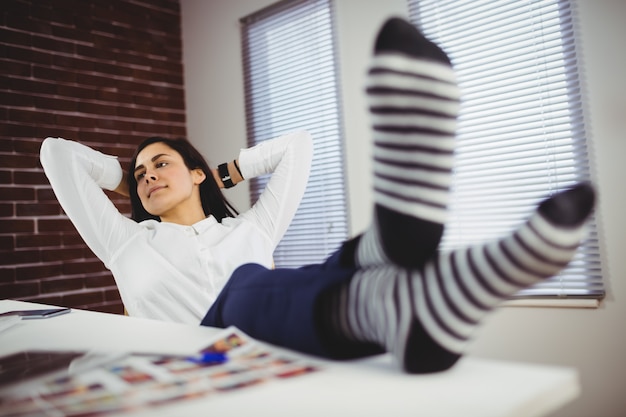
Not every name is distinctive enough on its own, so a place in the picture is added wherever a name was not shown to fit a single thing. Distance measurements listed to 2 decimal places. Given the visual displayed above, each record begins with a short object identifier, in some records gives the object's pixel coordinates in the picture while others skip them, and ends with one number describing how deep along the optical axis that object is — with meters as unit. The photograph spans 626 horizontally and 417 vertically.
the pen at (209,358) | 0.68
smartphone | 1.25
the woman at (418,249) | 0.51
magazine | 0.53
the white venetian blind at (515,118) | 2.00
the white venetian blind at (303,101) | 2.84
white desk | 0.48
